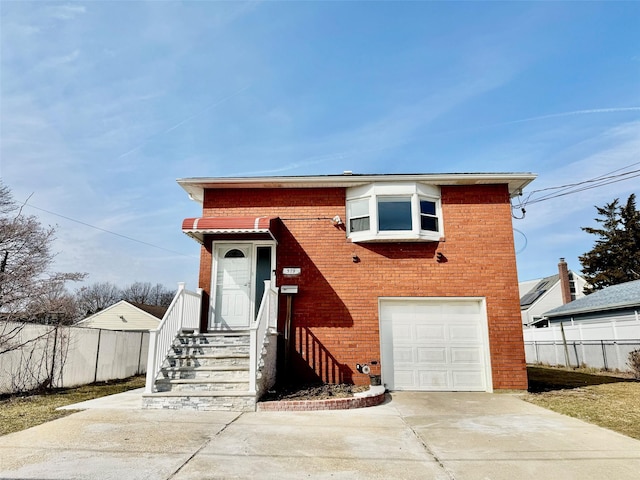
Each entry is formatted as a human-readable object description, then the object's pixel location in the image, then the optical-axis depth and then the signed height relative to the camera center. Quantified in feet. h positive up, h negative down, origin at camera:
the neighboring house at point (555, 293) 110.01 +10.14
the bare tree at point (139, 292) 229.45 +21.37
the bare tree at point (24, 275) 30.28 +4.28
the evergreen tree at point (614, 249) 109.91 +22.47
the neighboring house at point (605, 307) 57.96 +3.24
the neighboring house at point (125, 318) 110.42 +2.69
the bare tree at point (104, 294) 195.74 +18.09
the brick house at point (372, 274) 32.19 +4.60
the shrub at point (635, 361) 41.53 -3.69
